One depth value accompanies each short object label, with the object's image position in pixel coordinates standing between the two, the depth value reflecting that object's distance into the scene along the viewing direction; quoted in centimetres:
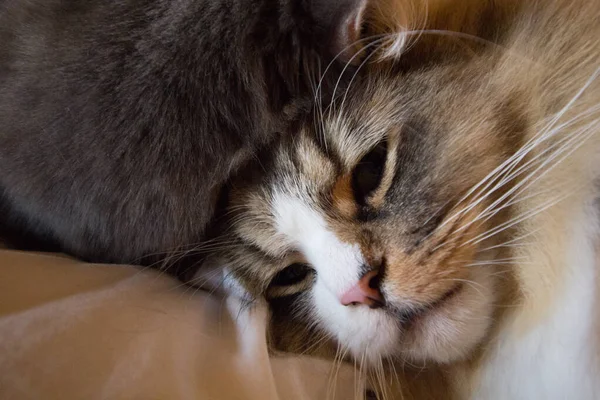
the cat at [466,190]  30
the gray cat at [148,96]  28
